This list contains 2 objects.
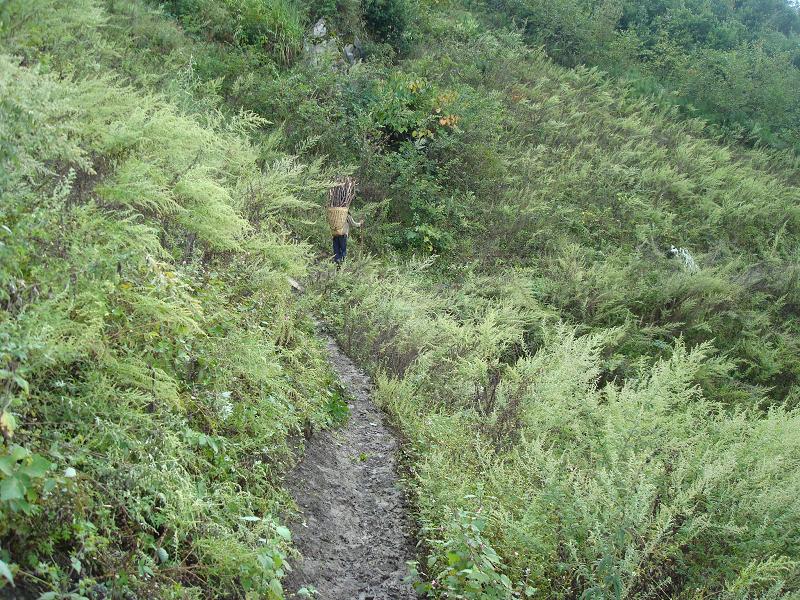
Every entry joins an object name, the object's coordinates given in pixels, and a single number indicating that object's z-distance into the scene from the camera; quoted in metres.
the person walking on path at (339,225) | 10.61
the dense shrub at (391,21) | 16.81
